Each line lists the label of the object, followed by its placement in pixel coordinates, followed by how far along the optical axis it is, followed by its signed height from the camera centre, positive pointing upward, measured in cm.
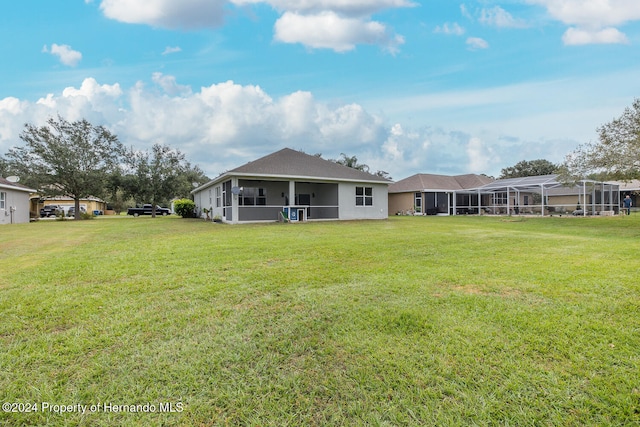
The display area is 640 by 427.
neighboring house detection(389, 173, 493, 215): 3036 +109
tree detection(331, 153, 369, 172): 4116 +599
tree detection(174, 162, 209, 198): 3359 +278
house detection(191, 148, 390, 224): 1831 +112
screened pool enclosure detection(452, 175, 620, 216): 2411 +59
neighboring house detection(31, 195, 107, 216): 4163 +120
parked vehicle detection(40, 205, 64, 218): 3566 +25
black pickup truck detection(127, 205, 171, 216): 3711 +8
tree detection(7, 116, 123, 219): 2577 +452
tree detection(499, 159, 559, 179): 4688 +547
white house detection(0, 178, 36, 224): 2067 +76
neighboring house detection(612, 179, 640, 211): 3275 +123
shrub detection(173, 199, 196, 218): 2938 +25
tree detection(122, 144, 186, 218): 3259 +380
